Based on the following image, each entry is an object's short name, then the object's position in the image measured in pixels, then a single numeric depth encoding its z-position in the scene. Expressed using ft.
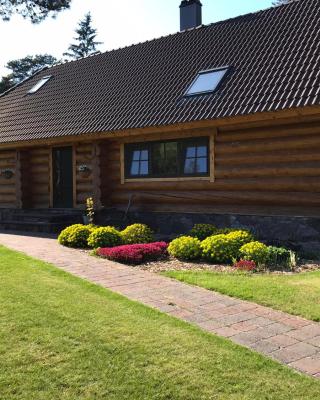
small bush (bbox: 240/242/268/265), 25.80
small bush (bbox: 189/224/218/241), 32.30
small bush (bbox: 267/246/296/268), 25.67
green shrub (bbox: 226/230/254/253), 27.71
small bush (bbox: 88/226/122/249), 31.55
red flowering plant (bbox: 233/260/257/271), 24.66
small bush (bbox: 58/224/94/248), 33.14
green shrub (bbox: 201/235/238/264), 26.91
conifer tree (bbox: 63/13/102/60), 165.99
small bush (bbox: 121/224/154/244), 32.76
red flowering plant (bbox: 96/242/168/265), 27.17
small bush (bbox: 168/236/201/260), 27.68
